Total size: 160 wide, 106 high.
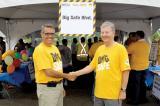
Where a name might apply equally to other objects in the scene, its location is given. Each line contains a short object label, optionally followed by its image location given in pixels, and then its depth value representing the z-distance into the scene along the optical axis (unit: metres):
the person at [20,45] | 6.08
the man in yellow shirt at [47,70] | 2.49
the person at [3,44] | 6.38
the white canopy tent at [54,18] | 5.09
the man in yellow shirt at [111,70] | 2.30
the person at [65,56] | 5.15
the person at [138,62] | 4.29
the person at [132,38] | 4.35
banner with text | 3.02
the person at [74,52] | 6.37
